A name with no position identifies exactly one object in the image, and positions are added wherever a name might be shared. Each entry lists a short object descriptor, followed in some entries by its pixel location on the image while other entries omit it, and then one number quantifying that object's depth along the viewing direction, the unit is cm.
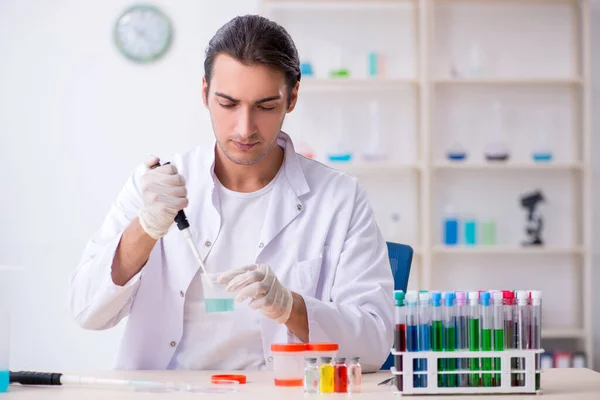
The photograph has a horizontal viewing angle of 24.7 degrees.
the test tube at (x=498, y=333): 217
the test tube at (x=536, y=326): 218
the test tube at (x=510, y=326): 217
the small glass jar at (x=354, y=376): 221
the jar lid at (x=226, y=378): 230
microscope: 530
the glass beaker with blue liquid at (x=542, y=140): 529
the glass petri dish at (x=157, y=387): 223
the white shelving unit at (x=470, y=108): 537
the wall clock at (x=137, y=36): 533
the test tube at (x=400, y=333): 216
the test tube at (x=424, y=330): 216
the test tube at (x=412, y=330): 216
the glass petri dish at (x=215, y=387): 222
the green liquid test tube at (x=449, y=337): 216
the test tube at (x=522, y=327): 217
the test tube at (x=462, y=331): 216
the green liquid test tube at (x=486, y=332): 216
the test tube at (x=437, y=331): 216
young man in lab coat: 254
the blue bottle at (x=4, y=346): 223
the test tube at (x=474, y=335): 216
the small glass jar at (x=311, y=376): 219
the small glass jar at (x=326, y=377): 219
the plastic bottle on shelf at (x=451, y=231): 526
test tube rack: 216
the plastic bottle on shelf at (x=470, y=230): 526
